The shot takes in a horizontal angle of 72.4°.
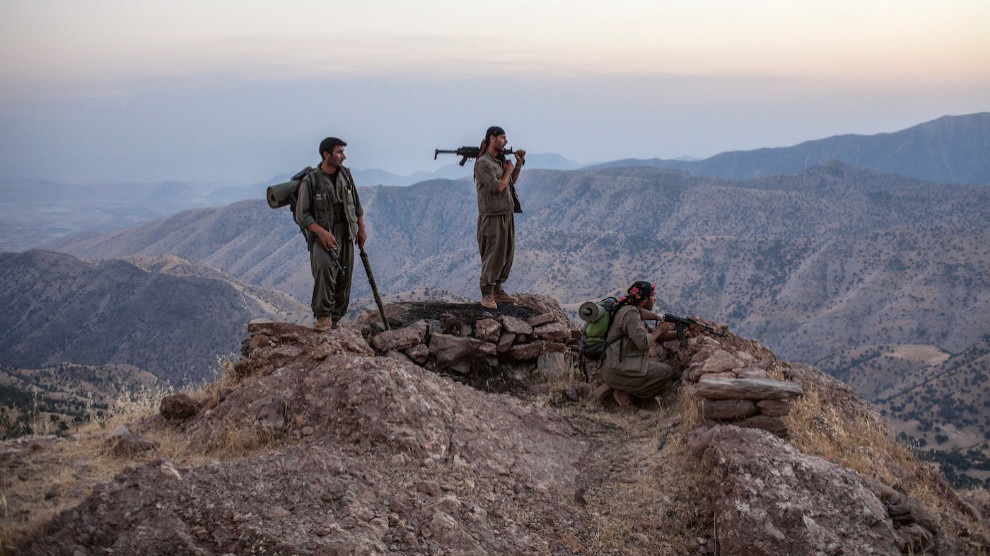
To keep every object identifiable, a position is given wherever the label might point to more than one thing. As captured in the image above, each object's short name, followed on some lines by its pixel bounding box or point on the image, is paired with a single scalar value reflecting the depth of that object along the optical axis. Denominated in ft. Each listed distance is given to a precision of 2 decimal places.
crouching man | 23.43
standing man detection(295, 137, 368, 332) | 22.92
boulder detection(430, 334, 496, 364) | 26.89
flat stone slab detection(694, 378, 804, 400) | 20.02
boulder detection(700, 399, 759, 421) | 20.34
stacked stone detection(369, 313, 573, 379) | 26.48
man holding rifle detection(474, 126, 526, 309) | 27.50
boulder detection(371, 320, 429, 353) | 25.98
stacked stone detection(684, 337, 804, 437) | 20.02
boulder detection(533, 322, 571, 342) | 28.60
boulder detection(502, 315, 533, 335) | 28.19
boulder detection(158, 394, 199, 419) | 19.67
